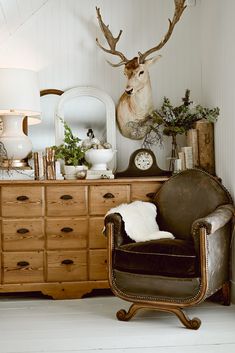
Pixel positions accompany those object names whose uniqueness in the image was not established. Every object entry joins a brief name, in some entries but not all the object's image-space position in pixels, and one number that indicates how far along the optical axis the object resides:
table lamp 3.97
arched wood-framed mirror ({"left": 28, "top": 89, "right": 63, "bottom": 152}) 4.44
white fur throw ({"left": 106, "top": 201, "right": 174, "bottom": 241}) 3.57
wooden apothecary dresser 3.91
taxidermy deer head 4.16
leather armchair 3.19
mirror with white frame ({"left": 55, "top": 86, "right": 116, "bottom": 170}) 4.43
